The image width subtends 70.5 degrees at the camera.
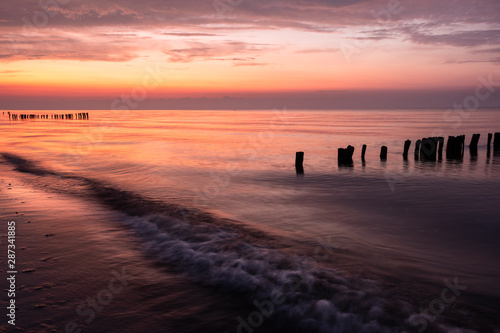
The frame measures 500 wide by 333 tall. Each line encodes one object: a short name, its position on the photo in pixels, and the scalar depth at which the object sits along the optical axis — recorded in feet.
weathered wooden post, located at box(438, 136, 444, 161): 76.06
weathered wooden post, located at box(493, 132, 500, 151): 89.56
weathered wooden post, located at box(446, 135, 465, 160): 79.49
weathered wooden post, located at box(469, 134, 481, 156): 85.56
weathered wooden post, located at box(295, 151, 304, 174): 61.59
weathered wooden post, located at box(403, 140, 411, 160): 77.87
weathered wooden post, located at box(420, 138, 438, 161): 75.10
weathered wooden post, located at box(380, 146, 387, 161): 76.31
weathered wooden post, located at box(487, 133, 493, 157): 92.07
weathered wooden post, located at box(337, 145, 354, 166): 69.02
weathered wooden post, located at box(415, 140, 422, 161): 77.23
